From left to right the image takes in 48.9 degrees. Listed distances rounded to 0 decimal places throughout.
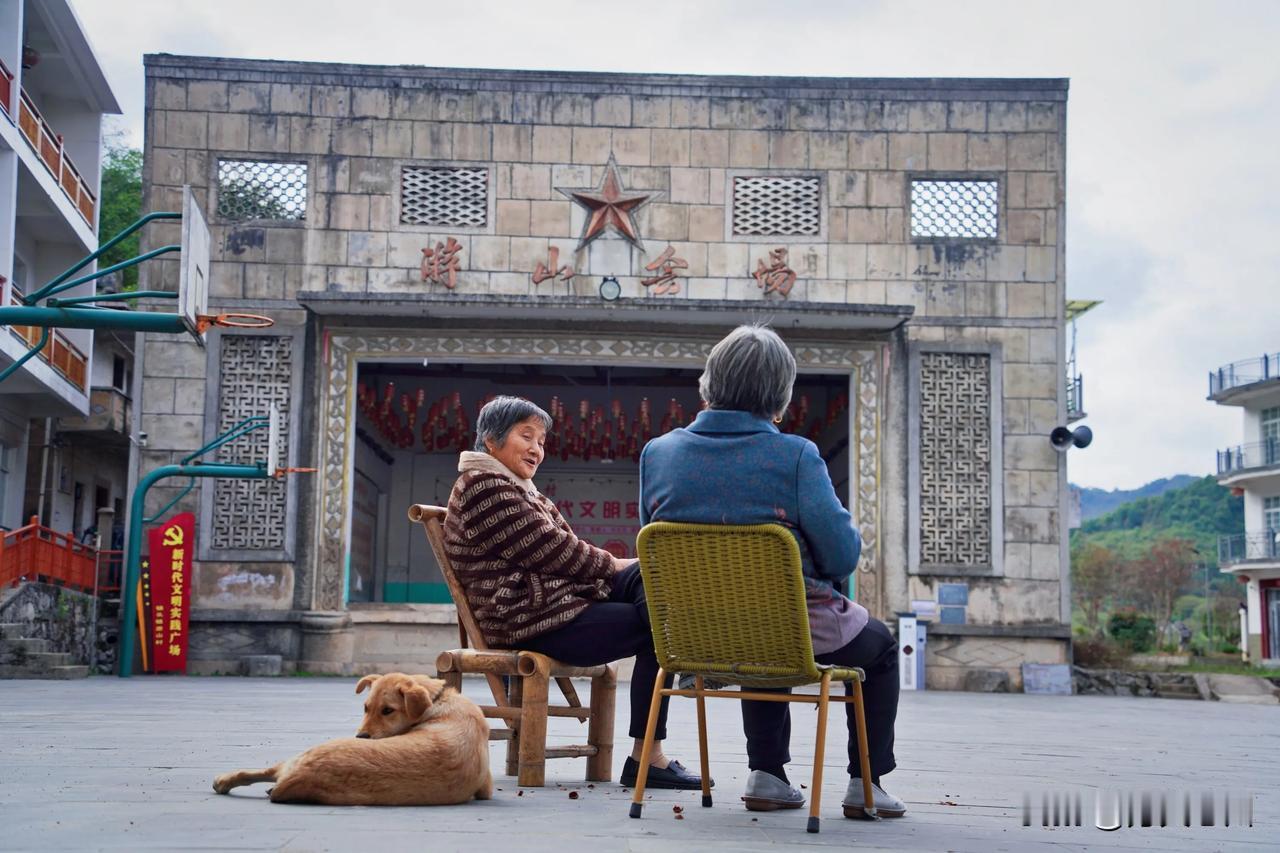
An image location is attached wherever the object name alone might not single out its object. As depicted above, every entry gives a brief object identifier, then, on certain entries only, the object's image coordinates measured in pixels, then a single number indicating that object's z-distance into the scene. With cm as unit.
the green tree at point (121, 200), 2964
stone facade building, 1627
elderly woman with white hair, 371
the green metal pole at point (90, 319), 986
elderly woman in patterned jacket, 425
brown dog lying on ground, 352
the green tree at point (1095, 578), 5072
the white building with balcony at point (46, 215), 1708
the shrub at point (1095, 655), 1994
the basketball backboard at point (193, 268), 1052
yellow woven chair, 351
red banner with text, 1560
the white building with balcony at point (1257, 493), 3950
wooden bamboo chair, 421
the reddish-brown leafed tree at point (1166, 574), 4938
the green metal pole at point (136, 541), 1536
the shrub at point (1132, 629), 3431
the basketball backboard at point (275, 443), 1562
